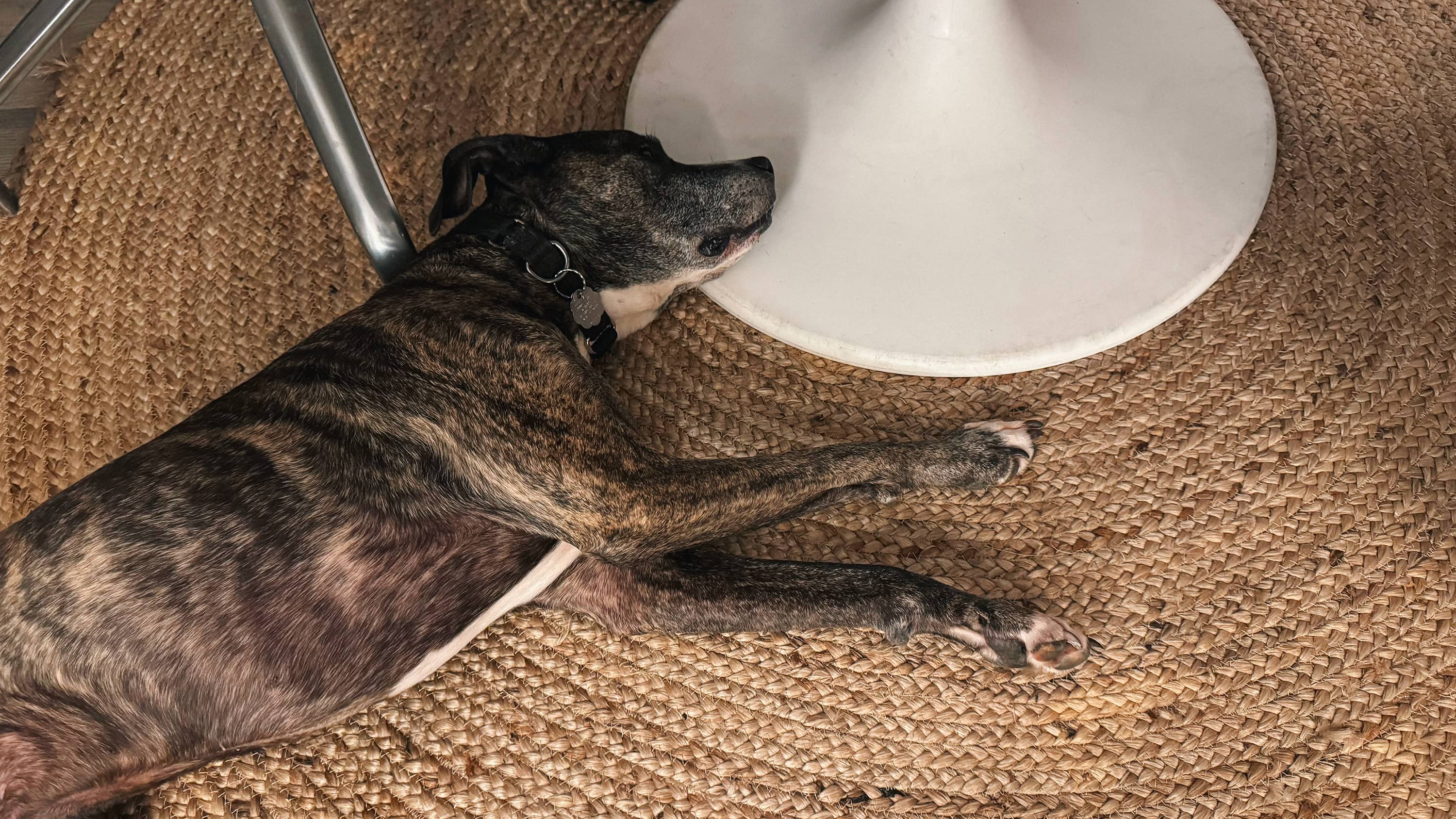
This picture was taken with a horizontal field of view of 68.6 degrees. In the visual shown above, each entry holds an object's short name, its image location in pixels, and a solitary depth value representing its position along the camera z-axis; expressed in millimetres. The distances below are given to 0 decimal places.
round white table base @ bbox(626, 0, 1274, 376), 1900
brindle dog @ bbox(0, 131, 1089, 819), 1399
